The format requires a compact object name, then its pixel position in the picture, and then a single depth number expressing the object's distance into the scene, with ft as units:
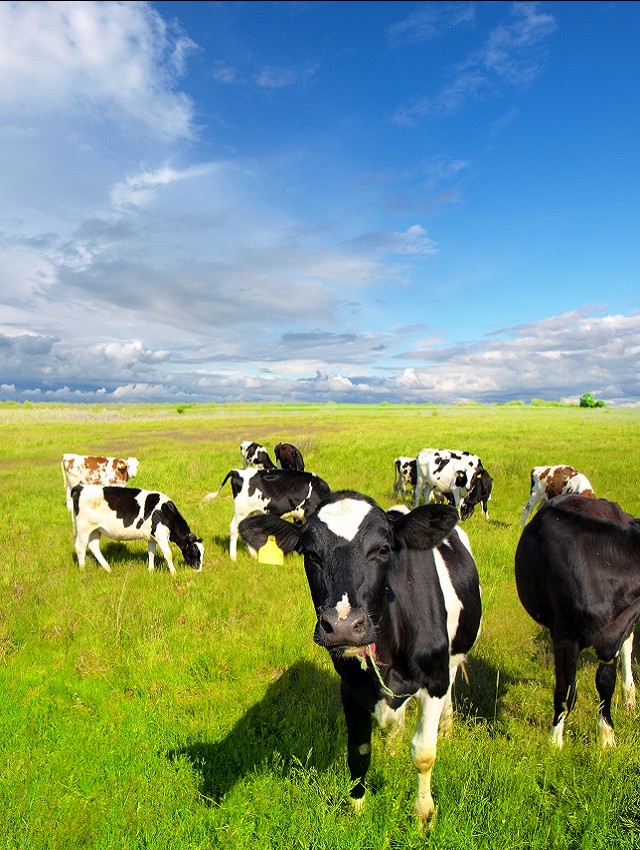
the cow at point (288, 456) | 64.49
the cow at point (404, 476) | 59.52
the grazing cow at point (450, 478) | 49.78
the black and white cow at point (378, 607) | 9.71
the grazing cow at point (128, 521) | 32.30
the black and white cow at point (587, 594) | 14.16
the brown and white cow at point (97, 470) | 55.77
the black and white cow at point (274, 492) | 39.14
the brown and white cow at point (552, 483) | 42.34
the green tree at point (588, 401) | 445.78
